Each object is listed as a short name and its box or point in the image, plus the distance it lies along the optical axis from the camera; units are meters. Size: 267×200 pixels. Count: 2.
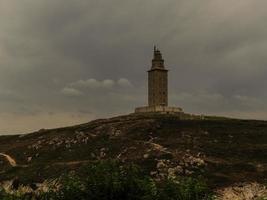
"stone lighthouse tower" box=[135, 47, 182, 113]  155.50
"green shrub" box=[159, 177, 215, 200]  33.77
